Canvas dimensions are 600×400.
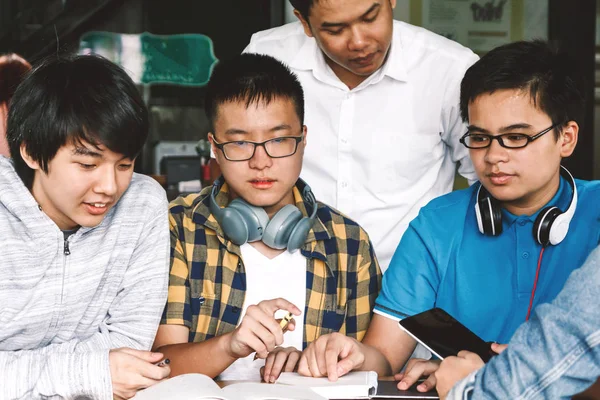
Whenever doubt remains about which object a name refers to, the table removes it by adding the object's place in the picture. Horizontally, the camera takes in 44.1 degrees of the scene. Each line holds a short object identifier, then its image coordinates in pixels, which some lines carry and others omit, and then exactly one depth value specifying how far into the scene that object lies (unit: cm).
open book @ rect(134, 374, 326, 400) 127
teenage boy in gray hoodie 155
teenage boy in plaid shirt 183
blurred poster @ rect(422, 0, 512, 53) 387
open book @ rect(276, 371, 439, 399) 142
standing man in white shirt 233
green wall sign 540
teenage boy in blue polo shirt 169
